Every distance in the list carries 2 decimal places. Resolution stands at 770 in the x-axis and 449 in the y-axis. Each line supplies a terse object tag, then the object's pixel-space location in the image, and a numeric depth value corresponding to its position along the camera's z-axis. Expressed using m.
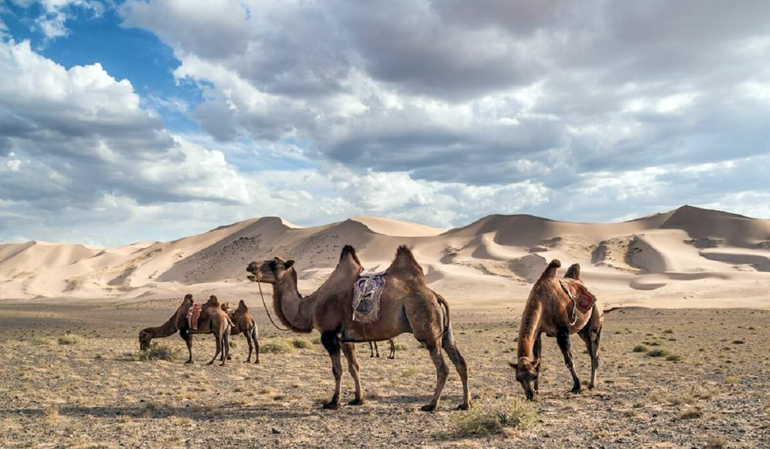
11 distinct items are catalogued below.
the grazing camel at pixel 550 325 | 11.00
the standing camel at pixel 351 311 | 11.20
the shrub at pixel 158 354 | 19.16
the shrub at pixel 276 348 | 22.22
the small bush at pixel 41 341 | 24.52
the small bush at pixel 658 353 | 19.98
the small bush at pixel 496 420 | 9.42
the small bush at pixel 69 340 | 24.83
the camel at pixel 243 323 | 19.61
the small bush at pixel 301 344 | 24.11
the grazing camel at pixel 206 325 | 18.34
